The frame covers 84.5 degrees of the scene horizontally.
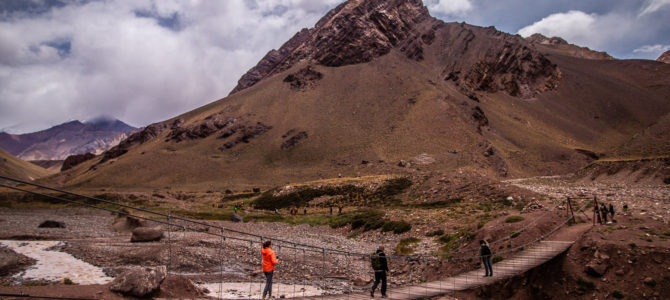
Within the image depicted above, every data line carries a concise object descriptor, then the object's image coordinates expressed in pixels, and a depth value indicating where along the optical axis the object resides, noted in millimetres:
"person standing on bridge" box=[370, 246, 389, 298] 11656
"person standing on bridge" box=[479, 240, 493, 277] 13113
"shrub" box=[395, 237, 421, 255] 21725
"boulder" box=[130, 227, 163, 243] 26219
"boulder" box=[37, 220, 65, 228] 35097
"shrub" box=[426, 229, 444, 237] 24150
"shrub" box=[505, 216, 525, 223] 19006
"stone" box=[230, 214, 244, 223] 41362
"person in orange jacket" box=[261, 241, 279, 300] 11000
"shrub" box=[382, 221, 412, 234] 27683
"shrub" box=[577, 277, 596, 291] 12384
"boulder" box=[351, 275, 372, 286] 16922
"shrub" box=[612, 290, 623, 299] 11690
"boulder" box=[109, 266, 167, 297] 10070
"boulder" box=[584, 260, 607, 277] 12578
